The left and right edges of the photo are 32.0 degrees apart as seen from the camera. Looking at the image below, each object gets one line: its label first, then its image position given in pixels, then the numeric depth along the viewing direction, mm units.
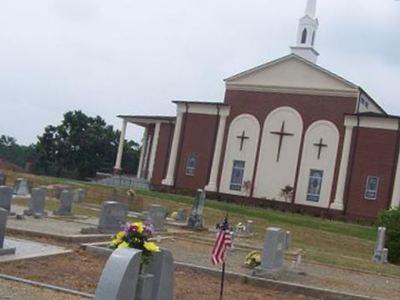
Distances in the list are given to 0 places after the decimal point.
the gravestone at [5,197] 21109
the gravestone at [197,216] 28609
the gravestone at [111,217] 20125
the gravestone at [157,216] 24281
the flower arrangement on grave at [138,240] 8758
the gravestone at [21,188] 36844
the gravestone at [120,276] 7621
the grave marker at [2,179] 36750
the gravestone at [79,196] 35594
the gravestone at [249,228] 29547
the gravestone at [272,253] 15234
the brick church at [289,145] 45844
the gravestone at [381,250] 23781
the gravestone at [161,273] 8797
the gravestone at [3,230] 12930
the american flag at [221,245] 12219
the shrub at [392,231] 25156
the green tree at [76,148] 78688
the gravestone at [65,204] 25750
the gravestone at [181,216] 31531
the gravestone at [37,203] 23938
